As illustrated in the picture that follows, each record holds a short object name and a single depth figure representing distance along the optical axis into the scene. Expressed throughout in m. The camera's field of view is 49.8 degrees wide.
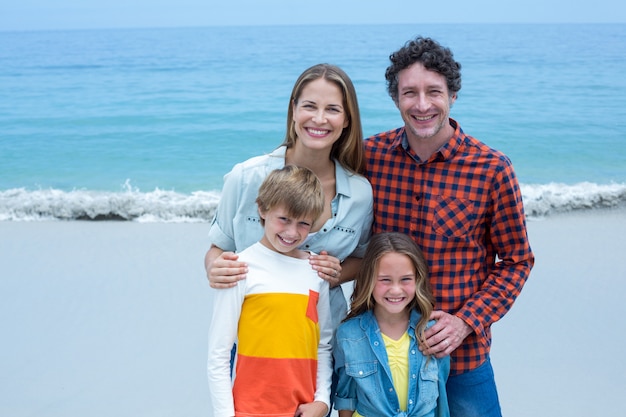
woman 2.45
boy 2.22
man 2.43
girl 2.34
